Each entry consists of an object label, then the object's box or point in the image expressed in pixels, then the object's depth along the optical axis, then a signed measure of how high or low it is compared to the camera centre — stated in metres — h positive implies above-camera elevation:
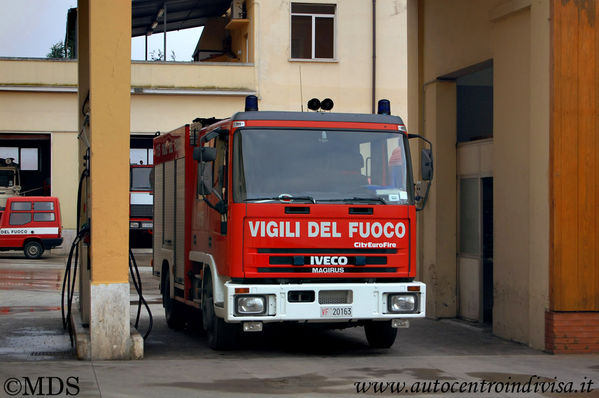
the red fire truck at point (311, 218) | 11.35 -0.17
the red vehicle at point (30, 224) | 32.78 -0.65
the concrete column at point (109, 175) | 11.24 +0.33
